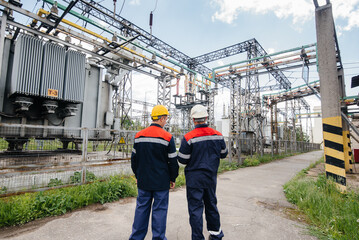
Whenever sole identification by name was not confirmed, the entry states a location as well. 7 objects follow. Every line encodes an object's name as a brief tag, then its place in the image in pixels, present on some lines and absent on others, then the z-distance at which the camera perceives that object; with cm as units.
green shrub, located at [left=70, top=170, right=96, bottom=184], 484
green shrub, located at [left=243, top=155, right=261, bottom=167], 1070
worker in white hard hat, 254
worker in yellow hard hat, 240
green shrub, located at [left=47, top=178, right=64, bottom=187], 443
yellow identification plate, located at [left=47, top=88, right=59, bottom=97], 513
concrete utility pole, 464
